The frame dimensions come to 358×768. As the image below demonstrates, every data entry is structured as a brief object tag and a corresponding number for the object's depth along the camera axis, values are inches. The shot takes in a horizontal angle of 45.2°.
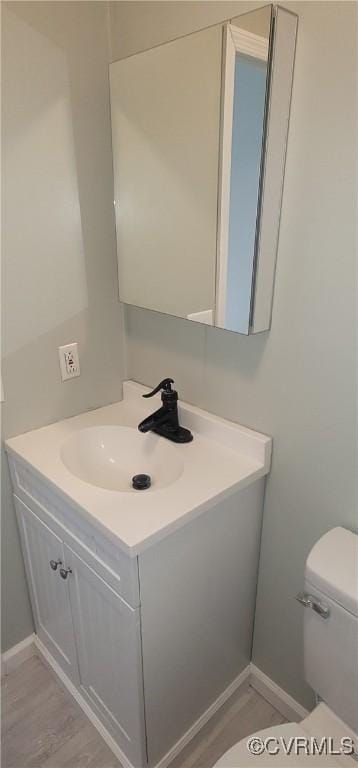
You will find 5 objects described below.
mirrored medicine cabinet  34.9
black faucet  48.3
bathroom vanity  38.4
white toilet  35.6
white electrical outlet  52.5
